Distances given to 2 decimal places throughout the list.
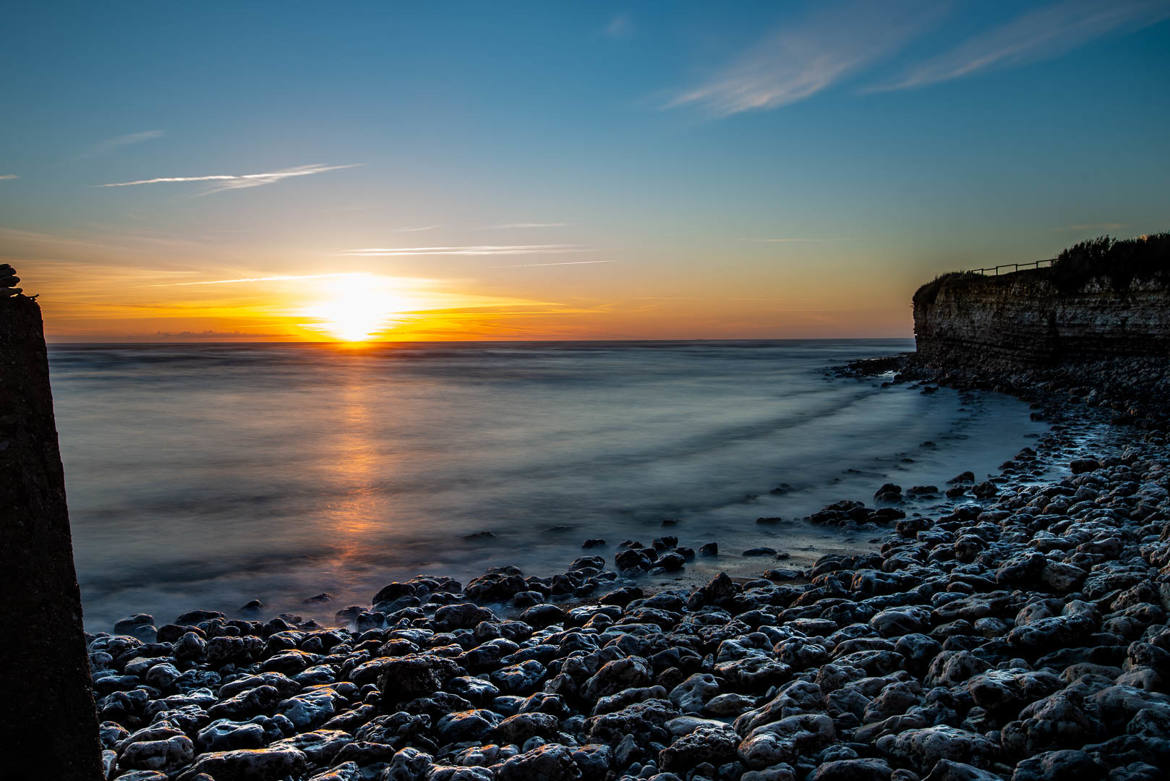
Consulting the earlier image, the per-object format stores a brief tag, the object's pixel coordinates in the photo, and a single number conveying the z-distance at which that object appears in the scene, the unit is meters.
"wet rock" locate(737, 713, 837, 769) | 3.12
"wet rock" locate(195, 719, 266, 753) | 3.59
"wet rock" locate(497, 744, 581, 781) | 3.12
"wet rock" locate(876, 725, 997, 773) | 2.92
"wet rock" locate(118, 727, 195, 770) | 3.37
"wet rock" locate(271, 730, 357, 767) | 3.49
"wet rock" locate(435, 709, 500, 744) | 3.65
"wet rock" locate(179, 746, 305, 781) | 3.28
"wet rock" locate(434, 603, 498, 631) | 5.48
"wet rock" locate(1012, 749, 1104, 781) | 2.65
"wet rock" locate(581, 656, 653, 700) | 4.07
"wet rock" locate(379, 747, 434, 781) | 3.23
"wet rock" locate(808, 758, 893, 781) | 2.88
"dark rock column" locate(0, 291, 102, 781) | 2.35
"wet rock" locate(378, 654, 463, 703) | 4.09
